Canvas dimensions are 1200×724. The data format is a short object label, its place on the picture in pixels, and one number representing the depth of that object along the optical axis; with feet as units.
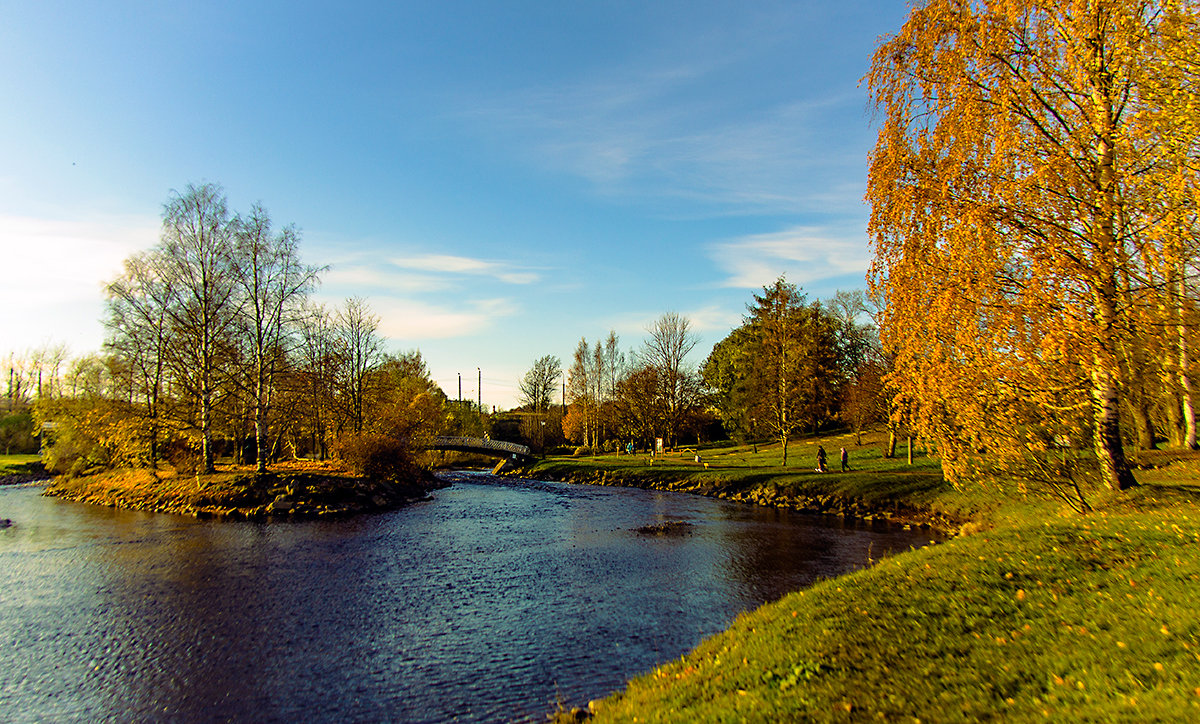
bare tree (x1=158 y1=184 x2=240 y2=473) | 108.17
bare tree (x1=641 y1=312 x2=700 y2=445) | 195.83
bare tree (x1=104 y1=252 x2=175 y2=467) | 110.42
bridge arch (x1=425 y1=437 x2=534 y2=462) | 197.77
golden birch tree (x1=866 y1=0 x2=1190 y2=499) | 46.34
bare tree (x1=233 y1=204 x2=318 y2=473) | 114.83
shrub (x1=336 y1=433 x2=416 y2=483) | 126.93
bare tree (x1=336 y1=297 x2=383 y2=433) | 162.91
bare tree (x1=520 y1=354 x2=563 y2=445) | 331.16
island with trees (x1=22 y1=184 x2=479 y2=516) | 108.68
